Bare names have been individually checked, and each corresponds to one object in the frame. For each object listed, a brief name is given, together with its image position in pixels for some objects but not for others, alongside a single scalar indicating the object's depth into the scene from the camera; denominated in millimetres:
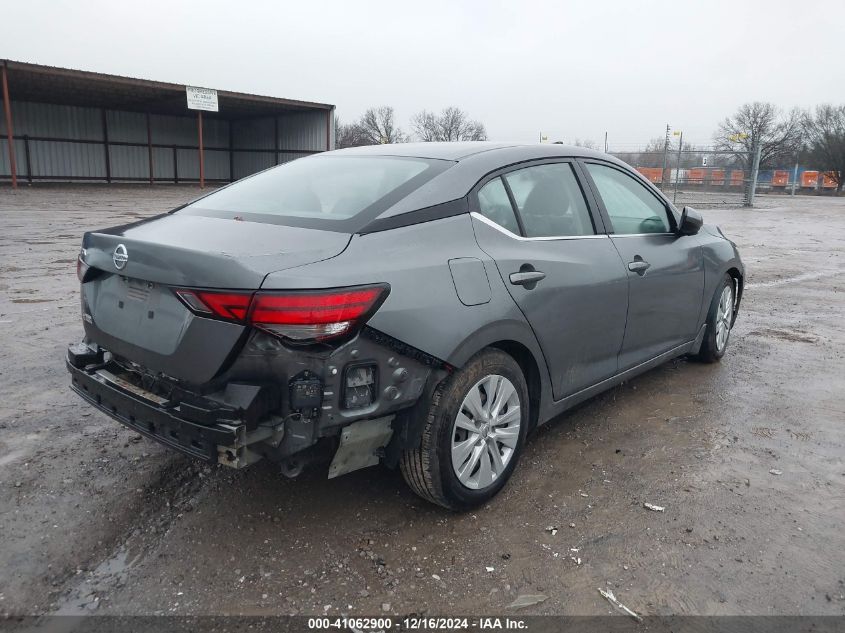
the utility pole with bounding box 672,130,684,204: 27177
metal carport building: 29641
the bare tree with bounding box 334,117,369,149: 66375
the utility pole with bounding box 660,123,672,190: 26406
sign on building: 27906
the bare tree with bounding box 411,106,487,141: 76562
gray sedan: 2275
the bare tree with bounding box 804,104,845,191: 53688
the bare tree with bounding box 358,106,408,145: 80375
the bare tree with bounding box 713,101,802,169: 54938
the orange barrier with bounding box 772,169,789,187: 51906
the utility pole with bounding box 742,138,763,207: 28250
